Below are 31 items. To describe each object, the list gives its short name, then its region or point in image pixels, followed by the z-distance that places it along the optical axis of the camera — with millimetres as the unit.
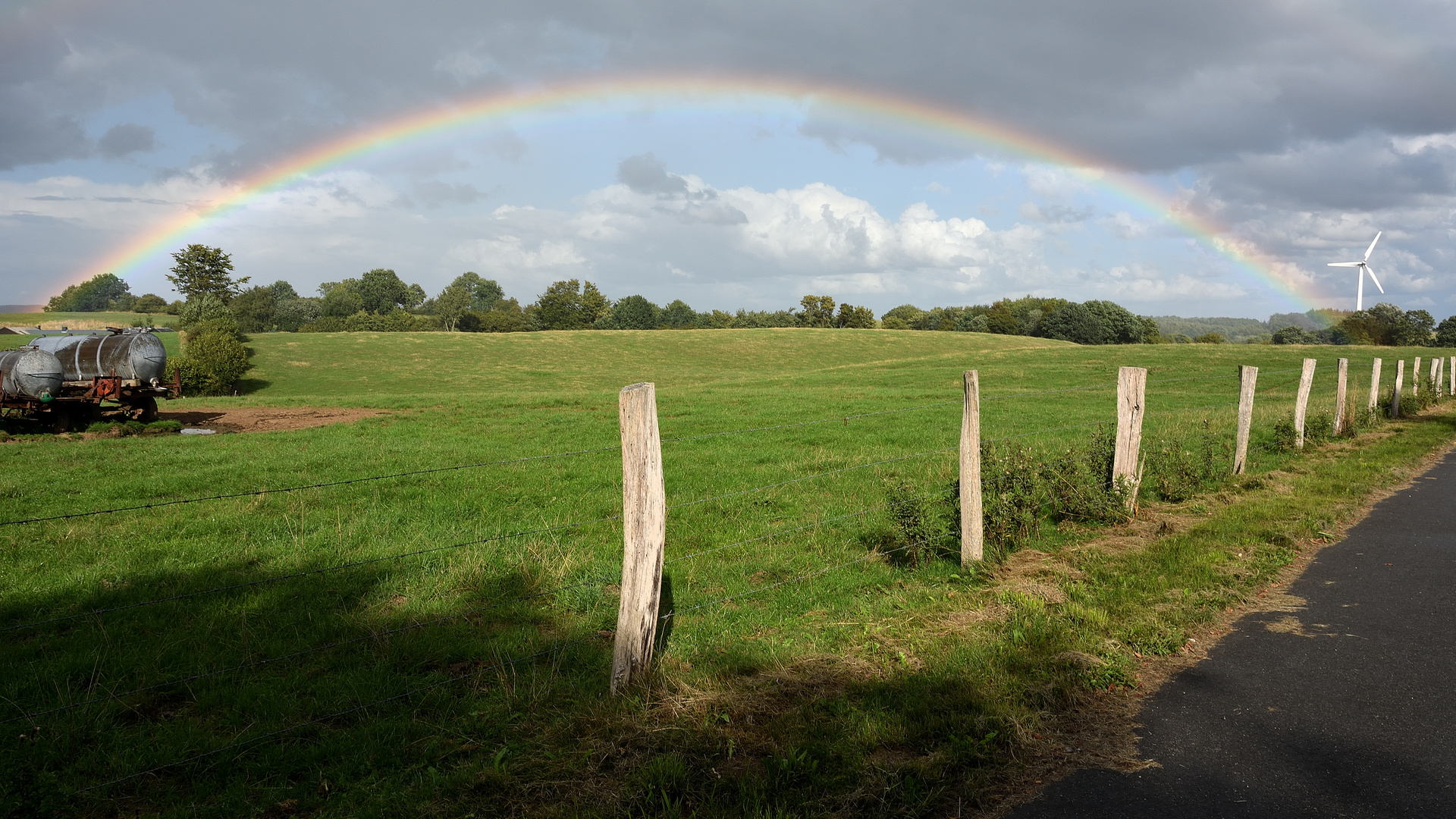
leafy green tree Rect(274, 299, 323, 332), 115750
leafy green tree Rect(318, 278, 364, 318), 130875
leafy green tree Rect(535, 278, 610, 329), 125750
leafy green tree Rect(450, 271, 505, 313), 185012
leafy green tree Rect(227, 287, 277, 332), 96000
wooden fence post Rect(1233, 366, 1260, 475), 10906
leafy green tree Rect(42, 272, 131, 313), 153750
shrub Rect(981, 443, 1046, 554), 7473
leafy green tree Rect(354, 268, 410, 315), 149625
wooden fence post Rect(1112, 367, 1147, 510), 8680
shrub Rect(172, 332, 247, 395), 39250
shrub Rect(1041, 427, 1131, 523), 8656
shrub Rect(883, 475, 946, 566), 7426
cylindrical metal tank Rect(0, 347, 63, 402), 19703
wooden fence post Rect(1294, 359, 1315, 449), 13211
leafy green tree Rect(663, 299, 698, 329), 140338
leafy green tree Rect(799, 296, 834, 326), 129250
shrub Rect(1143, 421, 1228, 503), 9883
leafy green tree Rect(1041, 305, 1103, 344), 108625
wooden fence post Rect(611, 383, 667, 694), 4434
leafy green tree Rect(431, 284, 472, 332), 134000
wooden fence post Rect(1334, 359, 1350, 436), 15047
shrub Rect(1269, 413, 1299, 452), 13719
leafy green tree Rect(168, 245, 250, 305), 92875
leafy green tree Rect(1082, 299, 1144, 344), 112000
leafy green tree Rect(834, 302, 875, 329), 125250
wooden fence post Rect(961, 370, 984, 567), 6867
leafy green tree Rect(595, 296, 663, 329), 125188
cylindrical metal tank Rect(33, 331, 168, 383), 22922
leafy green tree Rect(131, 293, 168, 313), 139750
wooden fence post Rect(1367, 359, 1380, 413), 17891
